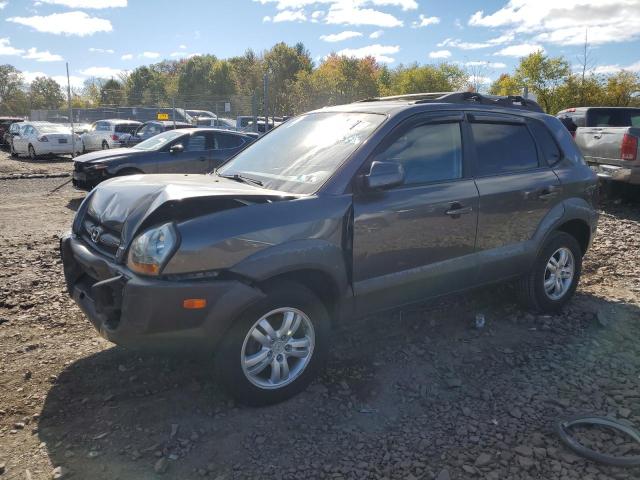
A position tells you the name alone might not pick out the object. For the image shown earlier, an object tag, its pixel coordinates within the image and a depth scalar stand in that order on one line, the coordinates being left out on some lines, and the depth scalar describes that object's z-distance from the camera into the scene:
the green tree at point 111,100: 32.31
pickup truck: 9.05
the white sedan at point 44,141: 20.39
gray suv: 2.86
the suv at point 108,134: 20.59
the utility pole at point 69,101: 15.19
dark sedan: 9.78
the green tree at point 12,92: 54.10
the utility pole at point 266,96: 16.93
